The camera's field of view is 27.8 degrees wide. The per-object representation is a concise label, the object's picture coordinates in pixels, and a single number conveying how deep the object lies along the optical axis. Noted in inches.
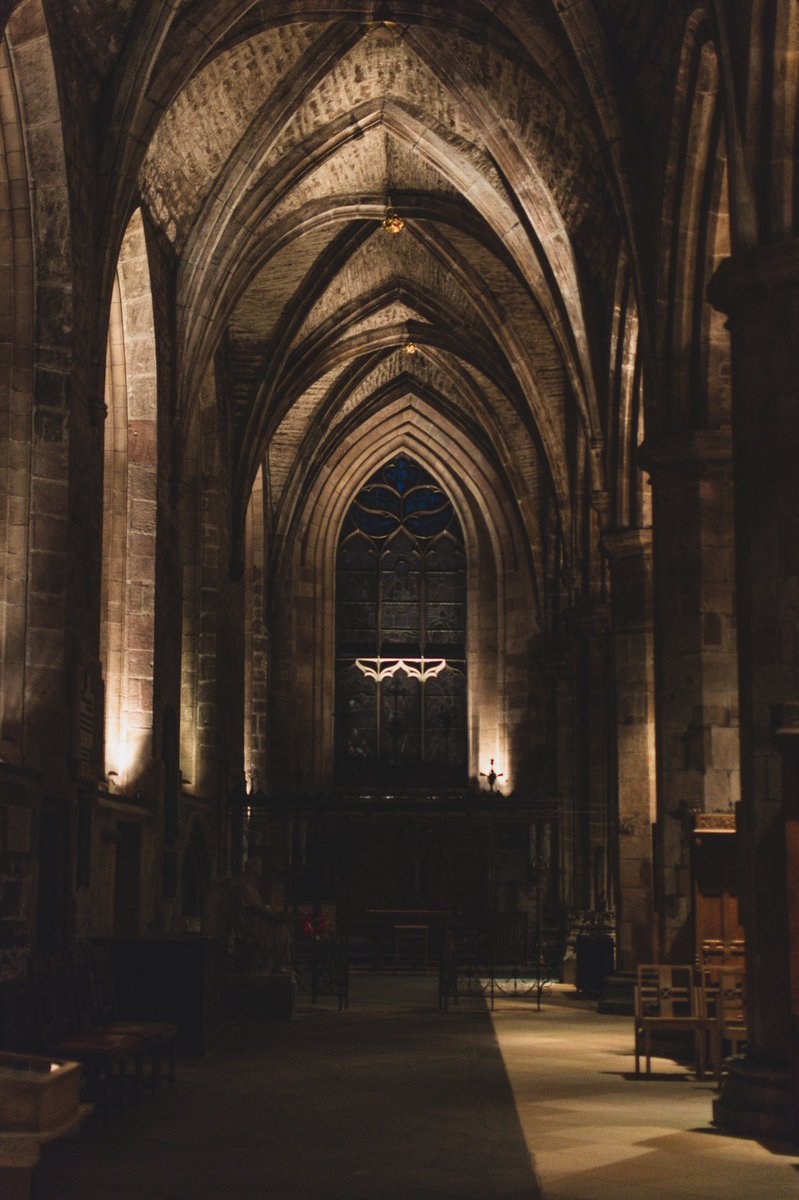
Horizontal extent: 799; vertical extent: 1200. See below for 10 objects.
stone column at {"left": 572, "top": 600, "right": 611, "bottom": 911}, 880.3
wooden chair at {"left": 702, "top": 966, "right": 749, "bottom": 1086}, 418.9
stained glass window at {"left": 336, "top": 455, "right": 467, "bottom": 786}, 1207.6
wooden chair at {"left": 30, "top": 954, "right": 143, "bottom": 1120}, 350.9
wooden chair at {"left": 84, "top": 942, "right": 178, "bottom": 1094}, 393.8
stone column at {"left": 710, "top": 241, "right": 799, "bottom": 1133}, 355.3
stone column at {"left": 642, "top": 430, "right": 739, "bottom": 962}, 518.6
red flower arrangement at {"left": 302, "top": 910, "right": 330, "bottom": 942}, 769.4
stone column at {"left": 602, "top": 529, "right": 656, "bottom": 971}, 675.4
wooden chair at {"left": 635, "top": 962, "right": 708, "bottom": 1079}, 426.6
